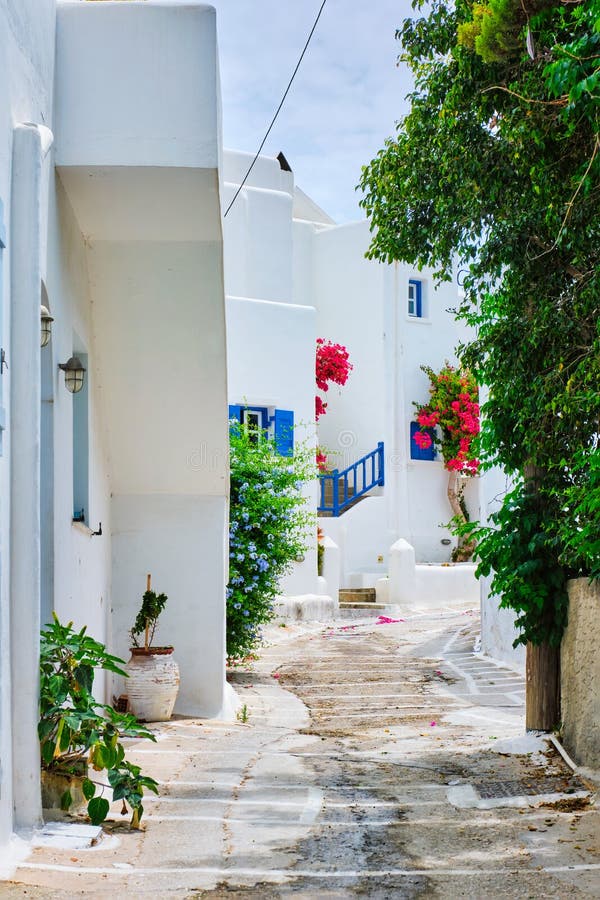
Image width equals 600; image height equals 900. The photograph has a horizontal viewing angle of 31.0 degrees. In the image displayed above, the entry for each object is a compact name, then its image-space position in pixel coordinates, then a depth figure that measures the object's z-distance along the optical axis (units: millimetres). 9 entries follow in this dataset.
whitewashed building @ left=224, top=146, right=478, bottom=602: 21891
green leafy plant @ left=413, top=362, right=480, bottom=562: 23172
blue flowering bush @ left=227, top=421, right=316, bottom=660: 11578
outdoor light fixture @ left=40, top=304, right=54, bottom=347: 6127
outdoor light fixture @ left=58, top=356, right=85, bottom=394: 6766
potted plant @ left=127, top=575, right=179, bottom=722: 8578
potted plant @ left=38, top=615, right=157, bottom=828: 5145
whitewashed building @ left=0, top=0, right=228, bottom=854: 5051
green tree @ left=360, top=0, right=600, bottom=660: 6500
